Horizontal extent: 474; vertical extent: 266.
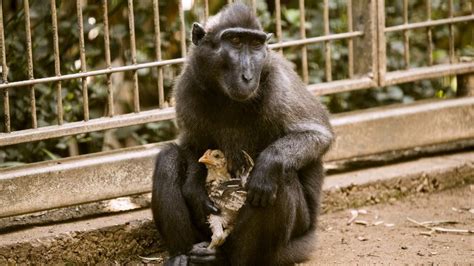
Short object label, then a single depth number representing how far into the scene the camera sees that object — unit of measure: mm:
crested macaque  11250
